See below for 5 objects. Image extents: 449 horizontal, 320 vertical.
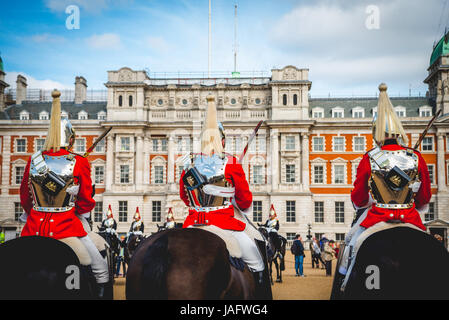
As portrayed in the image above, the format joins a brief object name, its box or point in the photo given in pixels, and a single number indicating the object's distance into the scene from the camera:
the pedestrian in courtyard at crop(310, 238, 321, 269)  20.90
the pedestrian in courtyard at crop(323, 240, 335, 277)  18.03
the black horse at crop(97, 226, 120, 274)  14.23
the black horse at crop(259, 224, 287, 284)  14.49
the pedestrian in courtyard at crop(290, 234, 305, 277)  17.72
